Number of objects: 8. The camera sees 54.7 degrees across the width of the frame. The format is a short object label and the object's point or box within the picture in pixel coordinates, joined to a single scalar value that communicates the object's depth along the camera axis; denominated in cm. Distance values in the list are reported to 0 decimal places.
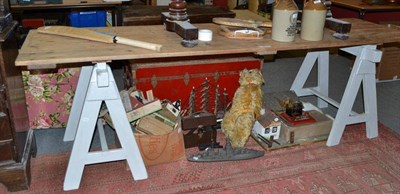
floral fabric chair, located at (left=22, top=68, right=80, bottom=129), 235
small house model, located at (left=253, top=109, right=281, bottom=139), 244
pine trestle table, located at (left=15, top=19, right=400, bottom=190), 169
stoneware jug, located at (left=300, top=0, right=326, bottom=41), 198
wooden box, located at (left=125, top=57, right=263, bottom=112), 248
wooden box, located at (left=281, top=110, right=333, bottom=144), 245
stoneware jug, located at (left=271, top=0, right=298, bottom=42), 192
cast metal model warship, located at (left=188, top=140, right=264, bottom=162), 224
